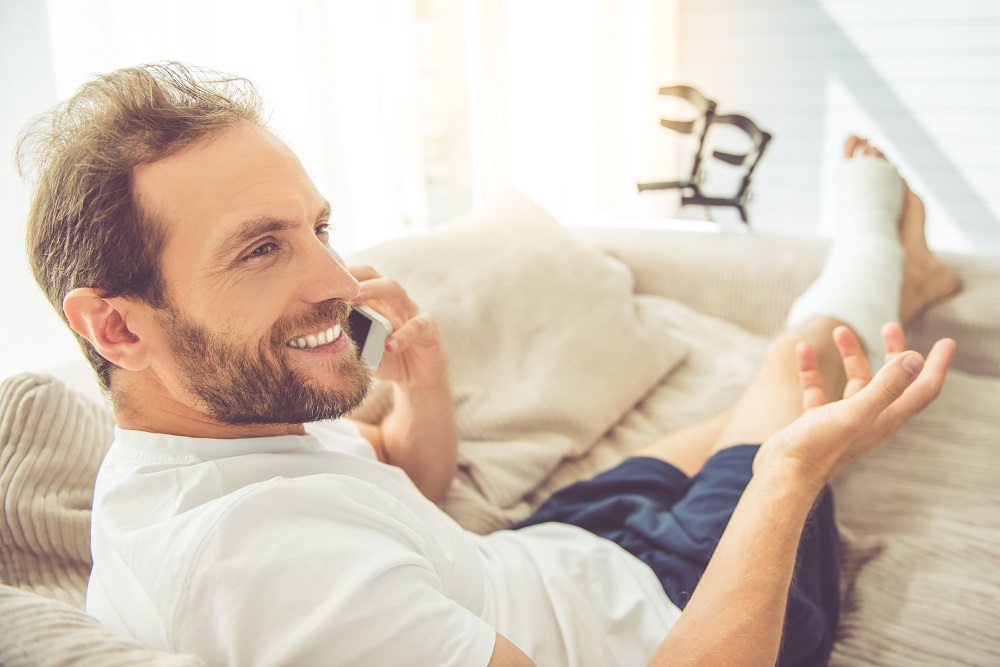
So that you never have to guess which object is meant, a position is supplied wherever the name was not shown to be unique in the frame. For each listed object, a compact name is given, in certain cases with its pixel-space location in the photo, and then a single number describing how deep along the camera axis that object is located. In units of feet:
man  2.11
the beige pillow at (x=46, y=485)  2.68
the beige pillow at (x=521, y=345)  4.31
